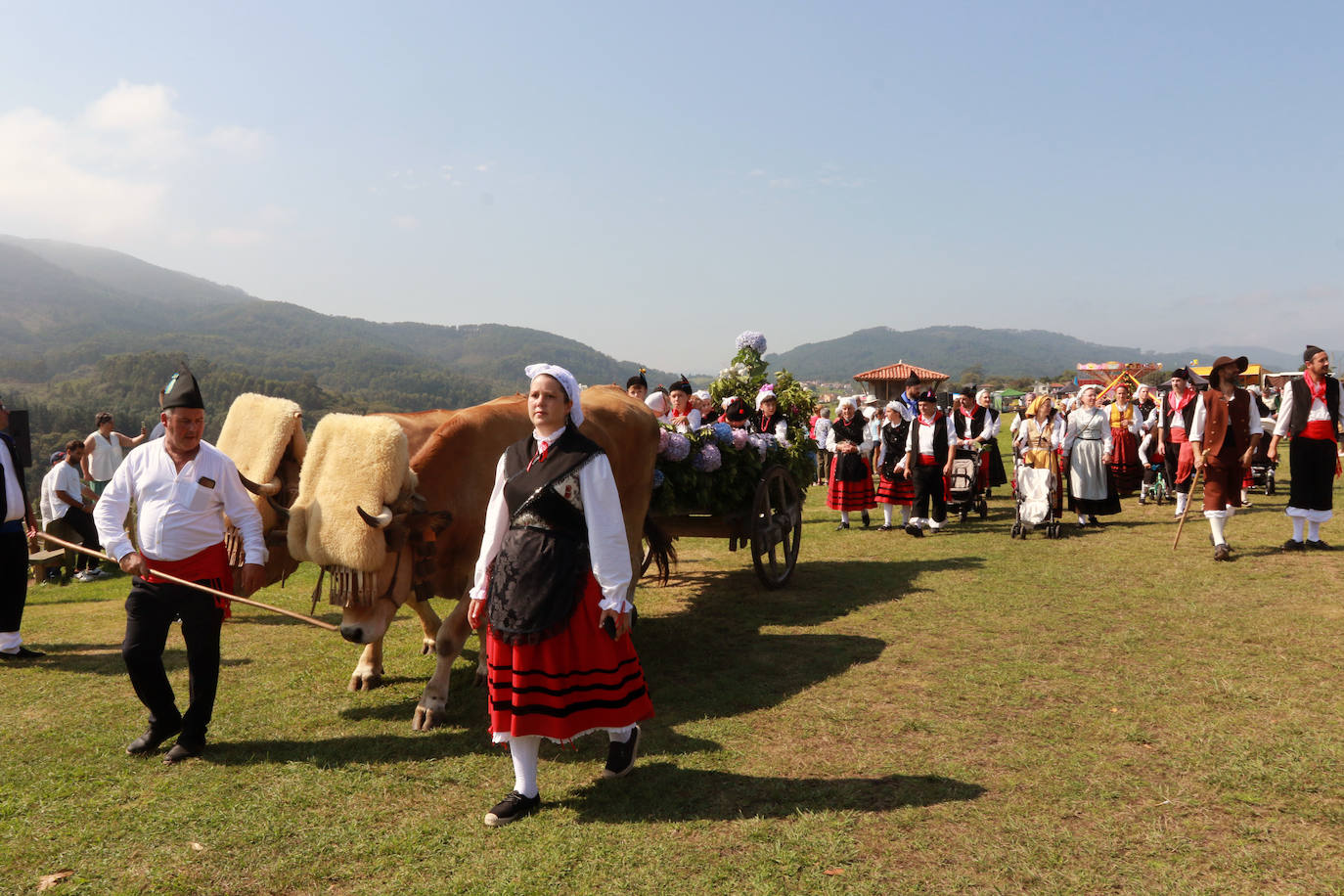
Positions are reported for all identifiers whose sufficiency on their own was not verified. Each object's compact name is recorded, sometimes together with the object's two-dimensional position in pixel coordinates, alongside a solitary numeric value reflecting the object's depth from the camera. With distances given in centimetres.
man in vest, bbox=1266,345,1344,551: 908
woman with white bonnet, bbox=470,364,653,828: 375
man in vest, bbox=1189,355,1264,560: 923
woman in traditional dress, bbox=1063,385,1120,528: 1174
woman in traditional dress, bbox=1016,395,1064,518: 1153
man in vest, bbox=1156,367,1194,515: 1015
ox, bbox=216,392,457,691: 557
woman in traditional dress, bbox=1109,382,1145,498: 1390
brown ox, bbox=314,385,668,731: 483
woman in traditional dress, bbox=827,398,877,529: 1256
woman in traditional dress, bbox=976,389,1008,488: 1352
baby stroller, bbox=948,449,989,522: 1277
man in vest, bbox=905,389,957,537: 1180
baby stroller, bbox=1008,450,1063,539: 1122
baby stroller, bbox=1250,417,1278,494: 1384
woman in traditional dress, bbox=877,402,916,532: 1237
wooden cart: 791
